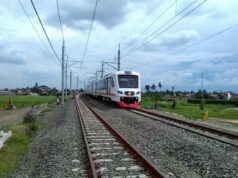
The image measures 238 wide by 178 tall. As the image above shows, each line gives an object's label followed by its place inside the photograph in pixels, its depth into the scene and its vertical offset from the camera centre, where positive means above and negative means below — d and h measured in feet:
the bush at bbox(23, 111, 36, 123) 34.87 -5.66
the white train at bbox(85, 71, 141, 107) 47.73 +1.03
